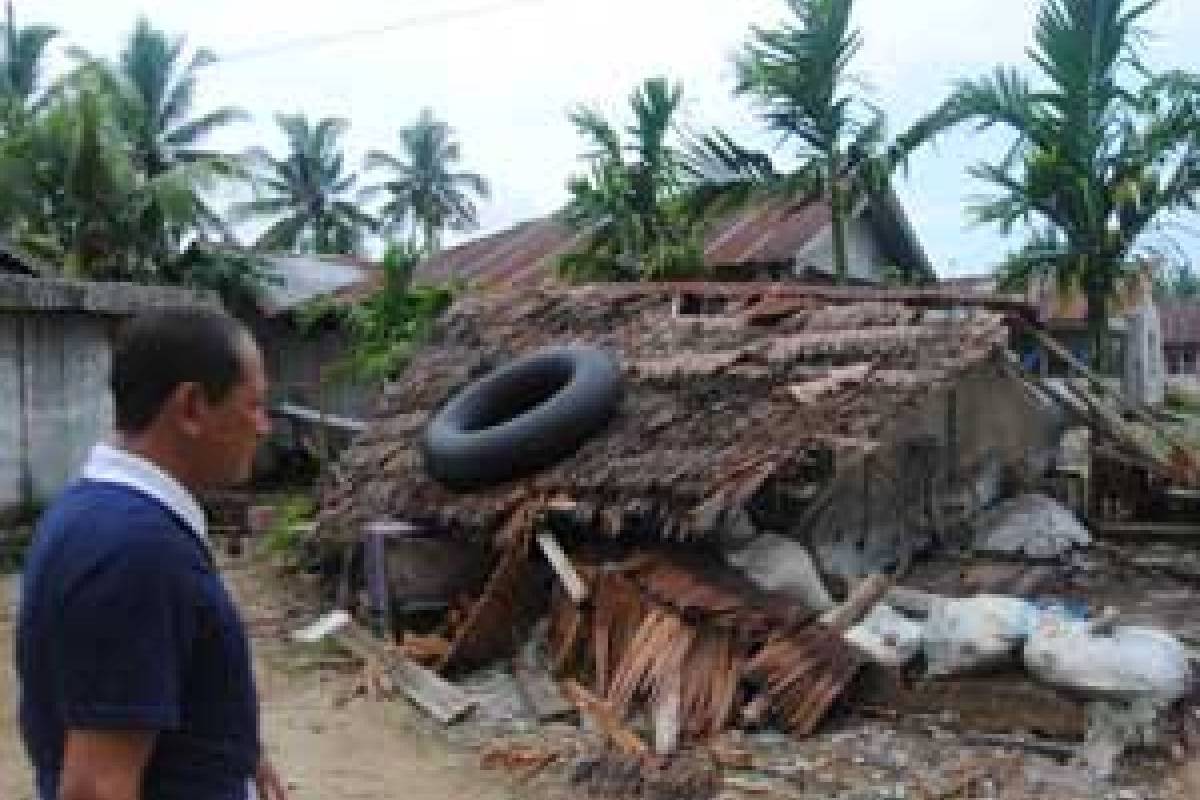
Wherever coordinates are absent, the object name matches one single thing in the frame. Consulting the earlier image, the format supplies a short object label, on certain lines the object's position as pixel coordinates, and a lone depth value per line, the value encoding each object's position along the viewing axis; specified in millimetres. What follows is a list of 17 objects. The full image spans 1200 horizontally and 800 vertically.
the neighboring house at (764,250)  17781
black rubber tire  8594
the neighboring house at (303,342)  19594
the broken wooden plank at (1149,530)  10344
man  1640
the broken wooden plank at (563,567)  7629
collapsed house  6996
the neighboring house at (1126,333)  14648
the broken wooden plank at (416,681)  7156
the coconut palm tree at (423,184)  41969
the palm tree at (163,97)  23250
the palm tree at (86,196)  17031
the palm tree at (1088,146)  13633
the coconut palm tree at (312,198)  36906
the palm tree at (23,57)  27312
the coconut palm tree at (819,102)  14469
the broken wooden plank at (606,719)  6328
